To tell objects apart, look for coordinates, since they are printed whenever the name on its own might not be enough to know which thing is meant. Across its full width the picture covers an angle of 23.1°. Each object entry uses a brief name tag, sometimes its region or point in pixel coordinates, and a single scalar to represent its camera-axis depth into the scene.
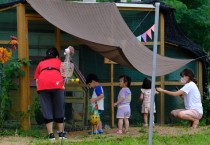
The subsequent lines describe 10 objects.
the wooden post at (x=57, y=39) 10.02
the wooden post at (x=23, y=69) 9.20
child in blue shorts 9.61
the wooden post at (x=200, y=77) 11.70
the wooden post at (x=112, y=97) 10.54
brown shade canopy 8.45
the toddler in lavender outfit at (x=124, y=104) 9.86
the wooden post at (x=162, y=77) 10.99
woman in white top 10.33
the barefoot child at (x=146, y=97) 10.46
